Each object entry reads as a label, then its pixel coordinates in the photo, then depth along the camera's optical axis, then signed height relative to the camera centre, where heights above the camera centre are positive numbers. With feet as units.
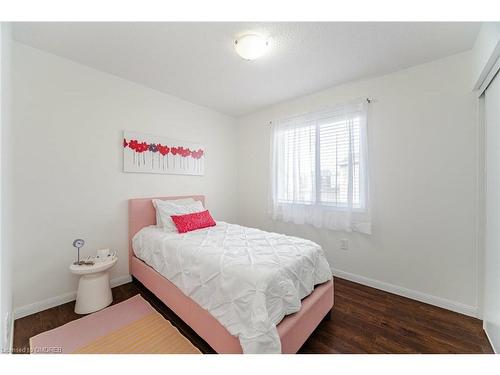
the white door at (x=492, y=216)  4.65 -0.76
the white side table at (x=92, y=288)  6.00 -3.19
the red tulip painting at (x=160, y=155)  8.02 +1.44
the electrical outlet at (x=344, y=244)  8.36 -2.45
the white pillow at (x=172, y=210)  7.79 -1.01
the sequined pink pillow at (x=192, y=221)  7.52 -1.40
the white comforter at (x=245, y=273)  3.79 -2.11
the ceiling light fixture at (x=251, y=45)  5.42 +3.96
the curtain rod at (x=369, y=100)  7.67 +3.36
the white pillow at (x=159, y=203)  8.20 -0.73
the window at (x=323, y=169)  7.90 +0.77
